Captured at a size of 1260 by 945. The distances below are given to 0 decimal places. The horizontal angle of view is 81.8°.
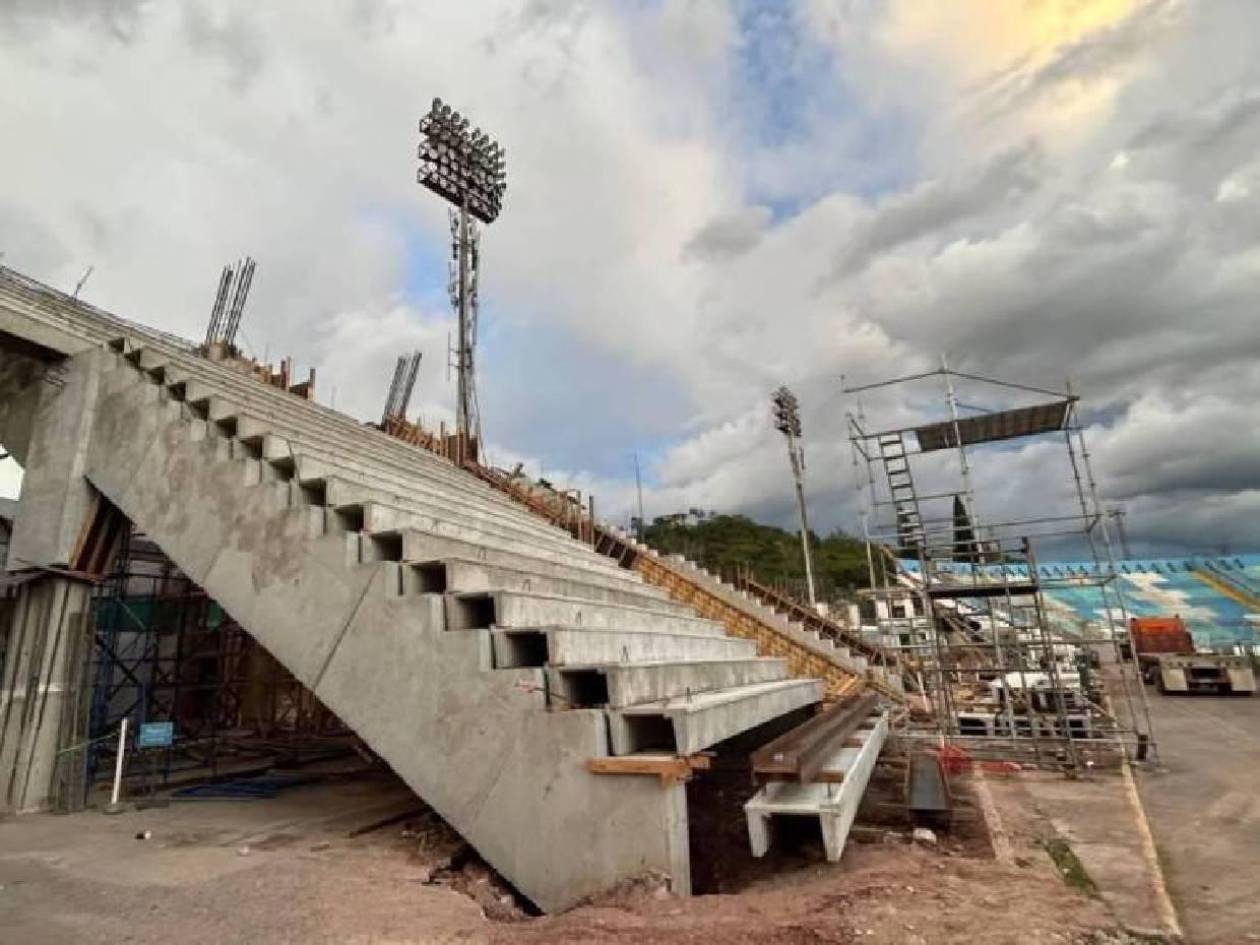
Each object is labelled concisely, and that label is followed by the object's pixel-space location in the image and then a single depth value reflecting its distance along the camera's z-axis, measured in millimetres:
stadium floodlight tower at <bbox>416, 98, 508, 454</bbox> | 25188
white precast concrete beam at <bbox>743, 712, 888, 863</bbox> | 4910
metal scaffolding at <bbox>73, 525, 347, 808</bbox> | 9836
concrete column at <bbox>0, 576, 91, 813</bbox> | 8227
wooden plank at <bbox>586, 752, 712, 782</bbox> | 4824
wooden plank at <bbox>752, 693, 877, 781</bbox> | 4941
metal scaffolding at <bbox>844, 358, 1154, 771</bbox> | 10555
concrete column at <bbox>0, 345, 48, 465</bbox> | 9812
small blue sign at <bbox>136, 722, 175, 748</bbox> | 8344
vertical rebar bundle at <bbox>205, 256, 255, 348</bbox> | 25453
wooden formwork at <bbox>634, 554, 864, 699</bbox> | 15742
